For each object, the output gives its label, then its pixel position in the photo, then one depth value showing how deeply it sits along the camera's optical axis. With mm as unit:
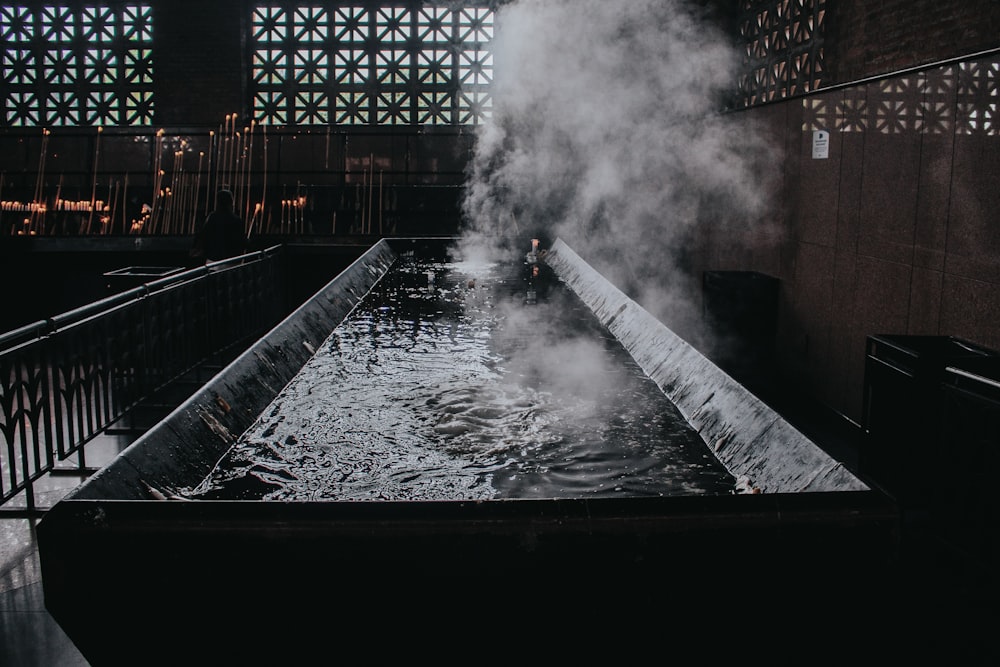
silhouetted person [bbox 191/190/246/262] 7395
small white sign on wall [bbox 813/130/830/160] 6199
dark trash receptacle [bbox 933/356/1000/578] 2885
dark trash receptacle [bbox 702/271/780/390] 7227
